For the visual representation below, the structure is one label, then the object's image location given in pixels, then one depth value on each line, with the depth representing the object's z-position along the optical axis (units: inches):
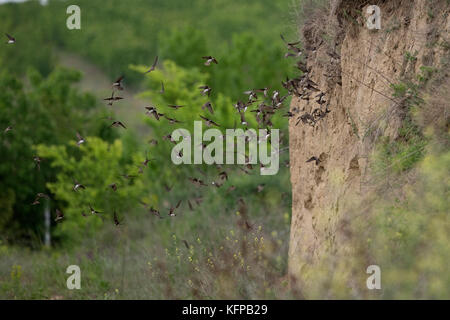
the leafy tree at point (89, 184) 1208.2
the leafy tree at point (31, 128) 1175.6
